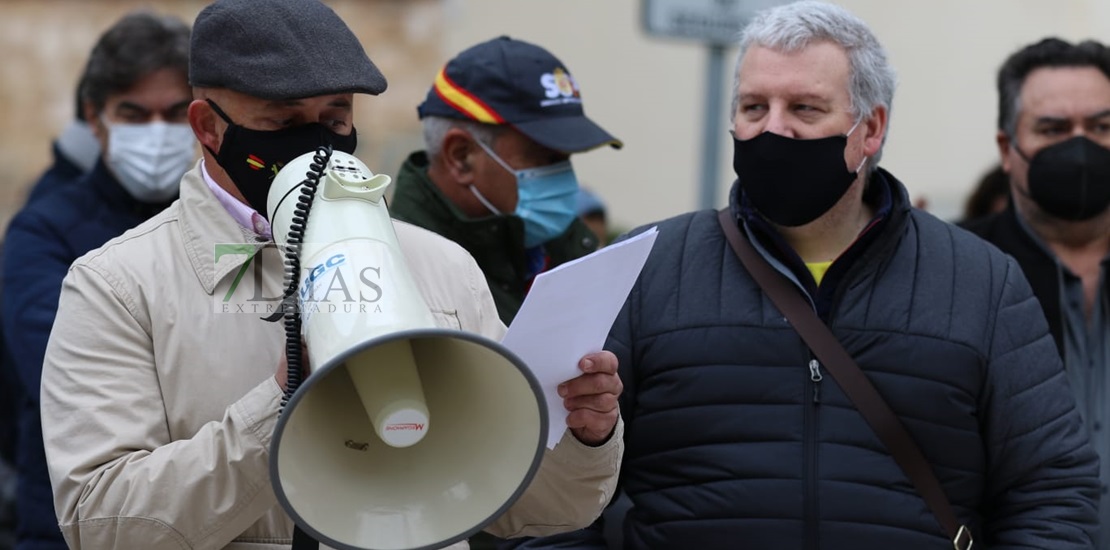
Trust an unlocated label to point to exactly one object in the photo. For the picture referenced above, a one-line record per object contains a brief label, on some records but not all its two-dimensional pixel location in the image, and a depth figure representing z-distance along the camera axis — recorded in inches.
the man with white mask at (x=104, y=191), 310.8
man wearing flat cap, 180.5
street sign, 382.0
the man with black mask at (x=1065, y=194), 299.4
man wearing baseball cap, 306.2
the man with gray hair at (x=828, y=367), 234.2
